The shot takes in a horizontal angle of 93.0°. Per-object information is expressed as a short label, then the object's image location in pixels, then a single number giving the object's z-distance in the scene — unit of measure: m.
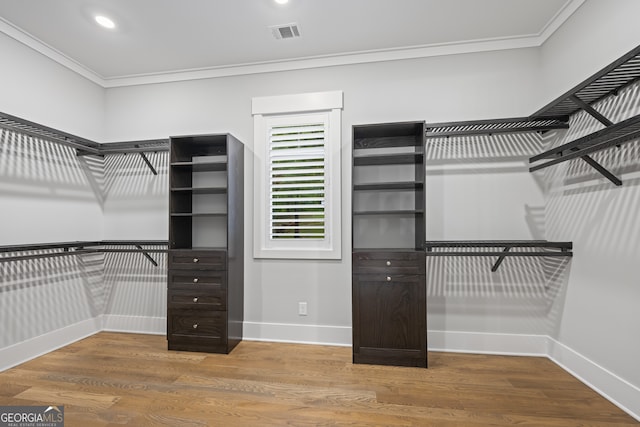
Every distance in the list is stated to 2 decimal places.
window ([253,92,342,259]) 2.92
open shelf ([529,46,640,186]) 1.60
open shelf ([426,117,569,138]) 2.45
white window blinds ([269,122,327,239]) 2.95
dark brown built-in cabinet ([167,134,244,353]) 2.71
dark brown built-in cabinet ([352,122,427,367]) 2.42
